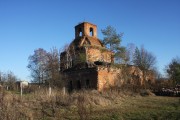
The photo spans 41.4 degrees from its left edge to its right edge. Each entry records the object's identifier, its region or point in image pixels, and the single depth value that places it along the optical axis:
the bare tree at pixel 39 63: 45.34
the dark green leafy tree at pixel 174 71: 36.35
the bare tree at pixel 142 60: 42.79
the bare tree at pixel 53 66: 30.11
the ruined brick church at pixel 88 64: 29.75
